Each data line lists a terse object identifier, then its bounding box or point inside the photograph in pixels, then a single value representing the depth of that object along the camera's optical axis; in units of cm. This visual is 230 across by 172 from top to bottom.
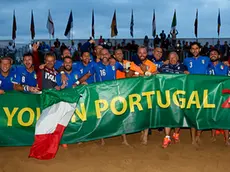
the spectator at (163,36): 1720
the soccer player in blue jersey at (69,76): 490
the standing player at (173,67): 499
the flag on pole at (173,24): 1930
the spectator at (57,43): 1550
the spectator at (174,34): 1696
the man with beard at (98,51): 587
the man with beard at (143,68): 508
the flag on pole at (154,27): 2044
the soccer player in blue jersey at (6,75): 478
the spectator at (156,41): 1703
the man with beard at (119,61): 556
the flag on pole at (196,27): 1966
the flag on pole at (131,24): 2114
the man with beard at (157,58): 555
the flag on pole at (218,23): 2104
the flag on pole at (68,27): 1756
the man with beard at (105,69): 525
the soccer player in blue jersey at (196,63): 531
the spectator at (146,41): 1720
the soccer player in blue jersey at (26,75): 487
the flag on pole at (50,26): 1784
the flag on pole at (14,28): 1817
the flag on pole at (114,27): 1868
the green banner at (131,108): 466
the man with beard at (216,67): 555
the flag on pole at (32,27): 1840
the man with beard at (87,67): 535
